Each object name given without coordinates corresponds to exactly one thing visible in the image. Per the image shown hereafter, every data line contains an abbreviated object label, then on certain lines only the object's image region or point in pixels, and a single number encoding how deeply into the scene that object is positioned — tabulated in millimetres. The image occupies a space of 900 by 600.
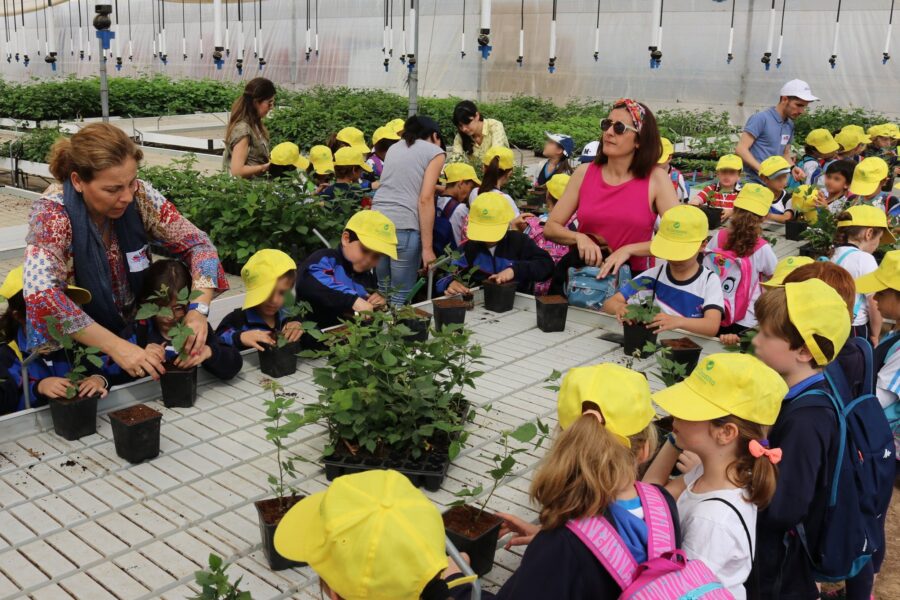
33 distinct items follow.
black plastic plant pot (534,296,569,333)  4359
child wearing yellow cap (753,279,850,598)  2441
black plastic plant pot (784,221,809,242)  7680
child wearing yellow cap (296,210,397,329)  4215
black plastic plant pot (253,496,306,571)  2355
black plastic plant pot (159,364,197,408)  3311
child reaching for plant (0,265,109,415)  3111
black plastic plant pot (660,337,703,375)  3756
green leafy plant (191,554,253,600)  1984
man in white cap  7121
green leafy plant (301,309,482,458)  2844
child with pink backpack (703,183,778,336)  4859
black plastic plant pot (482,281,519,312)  4734
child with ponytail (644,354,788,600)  2176
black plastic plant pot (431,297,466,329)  4270
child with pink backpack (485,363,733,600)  1873
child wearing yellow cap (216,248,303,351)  3736
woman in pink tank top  4395
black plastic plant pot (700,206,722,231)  7668
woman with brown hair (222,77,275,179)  6504
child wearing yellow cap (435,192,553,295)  5160
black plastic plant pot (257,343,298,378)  3672
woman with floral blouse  3076
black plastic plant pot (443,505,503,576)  2361
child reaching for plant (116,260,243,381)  3458
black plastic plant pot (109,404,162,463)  2873
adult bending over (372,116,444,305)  5465
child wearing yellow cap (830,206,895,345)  4367
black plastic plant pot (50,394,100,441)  3033
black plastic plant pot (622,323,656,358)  4023
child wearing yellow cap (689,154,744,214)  7793
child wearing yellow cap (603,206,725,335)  4156
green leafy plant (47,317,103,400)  3016
